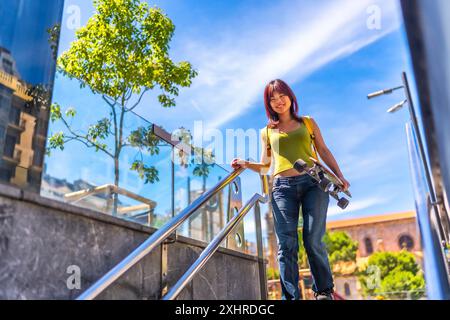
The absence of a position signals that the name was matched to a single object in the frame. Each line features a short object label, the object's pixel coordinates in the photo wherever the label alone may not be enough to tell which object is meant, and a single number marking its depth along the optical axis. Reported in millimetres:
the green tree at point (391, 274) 45062
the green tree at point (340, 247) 52469
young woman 2736
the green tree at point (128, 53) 6938
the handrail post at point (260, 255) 3951
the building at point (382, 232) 69812
